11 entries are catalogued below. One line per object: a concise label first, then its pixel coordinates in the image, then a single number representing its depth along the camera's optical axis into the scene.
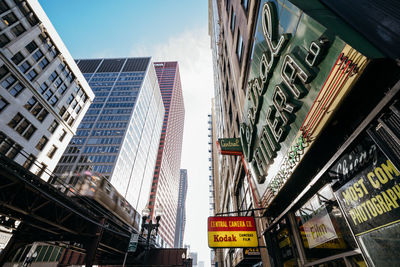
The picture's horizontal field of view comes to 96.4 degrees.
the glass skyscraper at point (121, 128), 68.75
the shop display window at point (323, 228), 4.20
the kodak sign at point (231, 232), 8.48
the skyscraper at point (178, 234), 174.80
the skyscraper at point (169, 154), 116.81
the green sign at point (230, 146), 11.76
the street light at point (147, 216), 13.46
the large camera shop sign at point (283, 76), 3.81
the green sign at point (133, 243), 11.61
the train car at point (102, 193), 18.19
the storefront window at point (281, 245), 6.53
